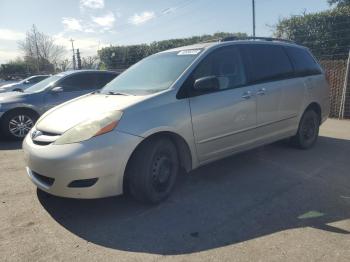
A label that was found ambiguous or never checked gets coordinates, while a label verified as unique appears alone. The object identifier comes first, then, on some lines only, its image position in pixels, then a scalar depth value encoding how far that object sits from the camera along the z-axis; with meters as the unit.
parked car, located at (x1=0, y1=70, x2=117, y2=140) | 7.58
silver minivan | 3.44
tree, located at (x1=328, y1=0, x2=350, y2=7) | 22.04
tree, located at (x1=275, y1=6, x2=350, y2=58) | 11.81
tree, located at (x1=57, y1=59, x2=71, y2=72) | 34.23
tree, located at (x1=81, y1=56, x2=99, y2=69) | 26.31
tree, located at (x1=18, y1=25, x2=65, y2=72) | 39.44
